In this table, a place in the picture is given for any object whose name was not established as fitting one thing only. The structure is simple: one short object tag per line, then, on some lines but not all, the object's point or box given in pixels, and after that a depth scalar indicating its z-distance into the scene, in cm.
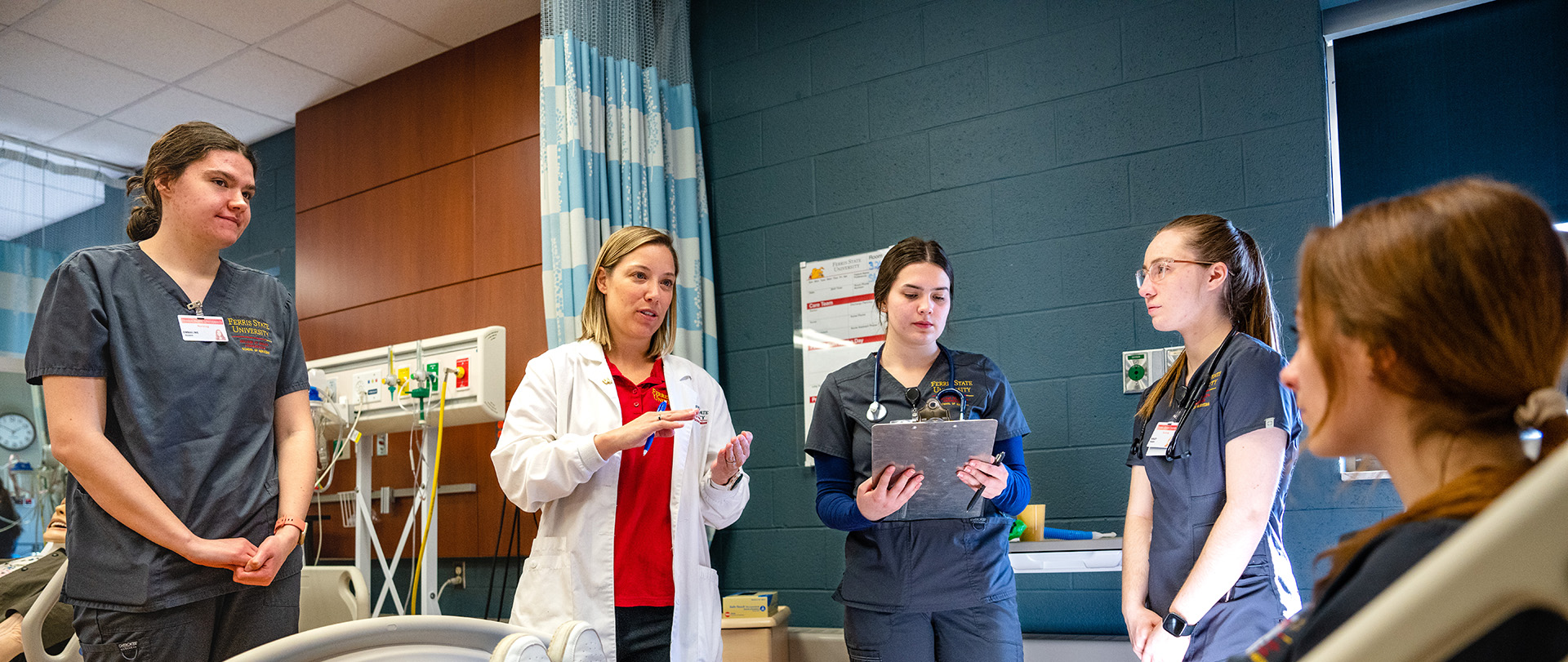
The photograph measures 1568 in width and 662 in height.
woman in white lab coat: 199
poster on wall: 348
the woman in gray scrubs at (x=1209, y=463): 172
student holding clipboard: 208
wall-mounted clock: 495
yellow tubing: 302
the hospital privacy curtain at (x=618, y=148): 342
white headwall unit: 337
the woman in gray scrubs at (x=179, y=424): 163
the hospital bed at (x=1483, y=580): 49
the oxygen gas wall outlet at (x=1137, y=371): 292
